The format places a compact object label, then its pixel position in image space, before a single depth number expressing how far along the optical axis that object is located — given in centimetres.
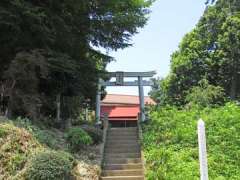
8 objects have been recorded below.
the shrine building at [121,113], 1976
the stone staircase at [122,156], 698
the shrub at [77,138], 707
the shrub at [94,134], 833
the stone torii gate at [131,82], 1230
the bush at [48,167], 553
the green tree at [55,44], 768
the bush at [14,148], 591
